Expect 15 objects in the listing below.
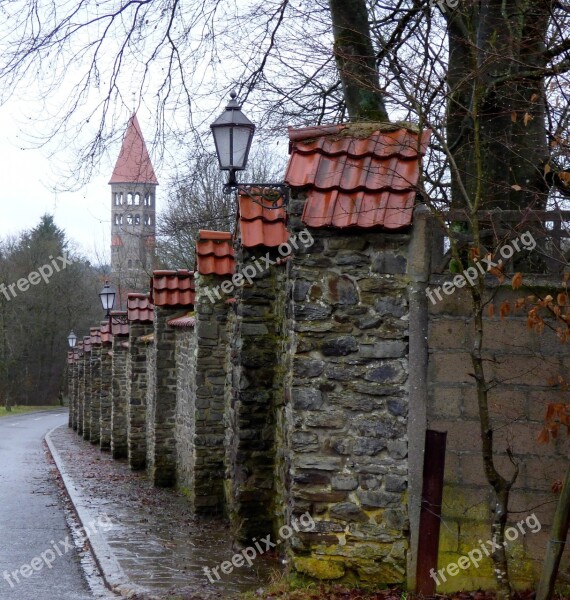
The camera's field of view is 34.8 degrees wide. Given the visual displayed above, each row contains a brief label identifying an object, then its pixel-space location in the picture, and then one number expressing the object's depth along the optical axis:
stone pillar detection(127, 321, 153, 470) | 18.05
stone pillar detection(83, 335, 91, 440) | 30.19
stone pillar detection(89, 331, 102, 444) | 28.05
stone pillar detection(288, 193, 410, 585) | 6.50
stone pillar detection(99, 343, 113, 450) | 24.77
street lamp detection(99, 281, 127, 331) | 22.05
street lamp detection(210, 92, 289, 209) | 8.26
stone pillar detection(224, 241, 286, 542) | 9.05
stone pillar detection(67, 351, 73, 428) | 38.84
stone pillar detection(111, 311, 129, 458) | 21.59
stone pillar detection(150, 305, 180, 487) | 14.94
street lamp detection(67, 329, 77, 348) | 40.09
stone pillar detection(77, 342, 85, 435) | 33.36
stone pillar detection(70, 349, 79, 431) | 36.97
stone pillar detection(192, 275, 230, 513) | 11.59
